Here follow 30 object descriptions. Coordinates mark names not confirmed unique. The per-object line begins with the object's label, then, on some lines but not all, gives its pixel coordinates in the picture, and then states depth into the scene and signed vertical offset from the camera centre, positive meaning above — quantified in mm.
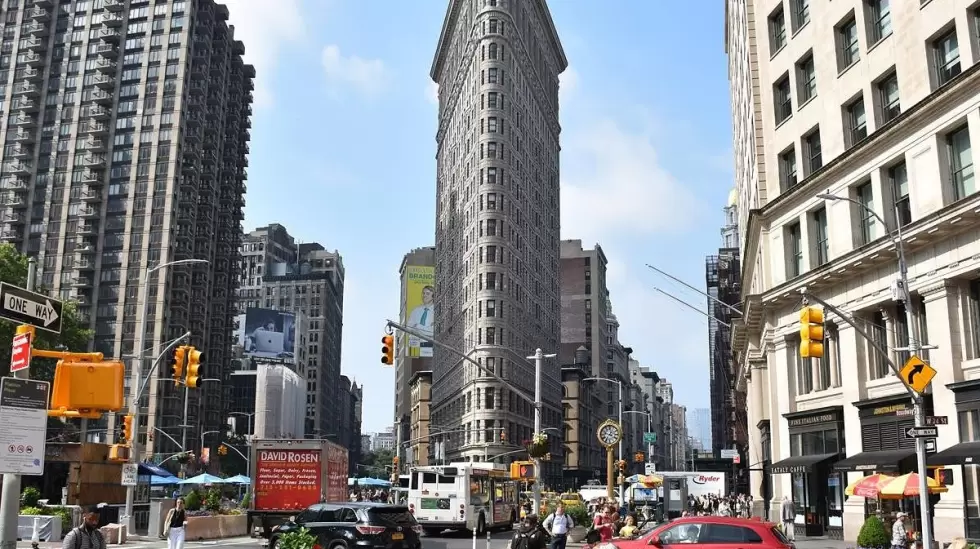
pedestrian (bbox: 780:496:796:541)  39341 -2408
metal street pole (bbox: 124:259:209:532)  33438 +308
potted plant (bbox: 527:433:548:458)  32375 +419
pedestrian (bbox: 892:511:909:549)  24469 -1935
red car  19562 -1588
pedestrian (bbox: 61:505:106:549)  14250 -1174
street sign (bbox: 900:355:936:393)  22625 +2021
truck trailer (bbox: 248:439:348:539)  33984 -686
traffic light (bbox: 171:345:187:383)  28844 +2890
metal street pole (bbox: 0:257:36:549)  12625 -700
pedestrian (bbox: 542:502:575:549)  25609 -1901
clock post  38375 +1021
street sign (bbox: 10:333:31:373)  13219 +1437
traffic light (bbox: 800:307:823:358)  21480 +2884
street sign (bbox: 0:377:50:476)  11969 +408
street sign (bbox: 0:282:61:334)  12930 +2114
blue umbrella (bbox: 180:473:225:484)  56000 -1270
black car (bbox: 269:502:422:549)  24922 -1796
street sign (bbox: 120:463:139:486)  32969 -570
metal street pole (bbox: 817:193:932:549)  21828 +988
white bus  39406 -1645
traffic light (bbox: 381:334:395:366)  28422 +3284
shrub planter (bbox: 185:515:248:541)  34781 -2650
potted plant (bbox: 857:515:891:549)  27312 -2218
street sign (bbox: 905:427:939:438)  22641 +635
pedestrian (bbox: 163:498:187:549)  24766 -1829
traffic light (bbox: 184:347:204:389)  27062 +2592
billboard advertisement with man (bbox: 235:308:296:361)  168250 +21918
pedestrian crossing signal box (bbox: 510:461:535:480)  33250 -421
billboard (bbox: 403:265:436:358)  188250 +32794
